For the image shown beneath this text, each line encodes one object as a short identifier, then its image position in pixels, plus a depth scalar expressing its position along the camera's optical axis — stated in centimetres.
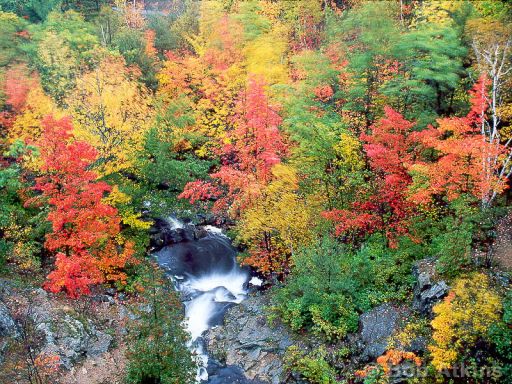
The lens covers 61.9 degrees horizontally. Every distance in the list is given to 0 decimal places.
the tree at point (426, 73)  2284
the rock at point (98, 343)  1964
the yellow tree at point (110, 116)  2520
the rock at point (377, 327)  1677
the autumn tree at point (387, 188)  2058
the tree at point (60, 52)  2809
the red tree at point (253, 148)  2280
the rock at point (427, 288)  1670
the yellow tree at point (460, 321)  1426
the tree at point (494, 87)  1880
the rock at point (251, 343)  1883
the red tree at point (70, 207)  2009
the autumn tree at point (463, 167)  1845
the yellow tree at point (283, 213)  2166
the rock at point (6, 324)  1834
